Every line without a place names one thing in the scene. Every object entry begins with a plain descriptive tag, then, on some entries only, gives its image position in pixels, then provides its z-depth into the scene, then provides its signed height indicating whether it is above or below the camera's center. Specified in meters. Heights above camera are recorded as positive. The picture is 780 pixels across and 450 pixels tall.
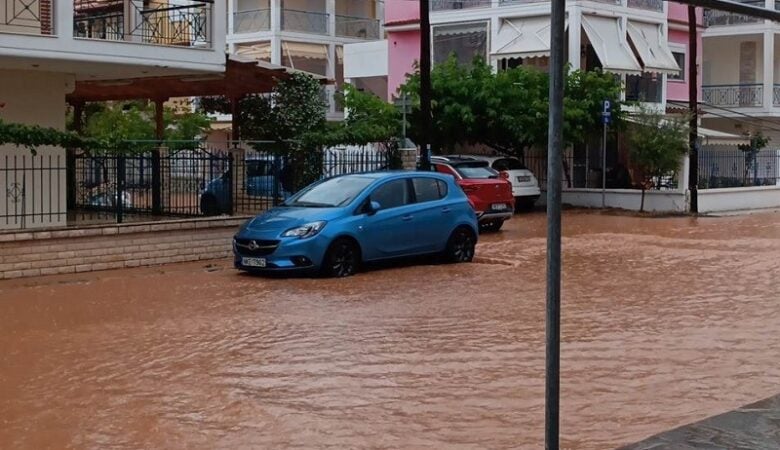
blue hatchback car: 15.99 -0.71
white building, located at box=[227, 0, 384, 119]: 47.97 +6.91
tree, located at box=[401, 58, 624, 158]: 30.84 +2.33
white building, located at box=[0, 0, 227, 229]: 18.36 +2.21
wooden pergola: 23.14 +2.21
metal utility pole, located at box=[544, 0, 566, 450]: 4.59 -0.02
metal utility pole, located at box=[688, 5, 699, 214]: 30.73 +1.41
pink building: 38.16 +5.26
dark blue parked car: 20.02 -0.10
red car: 24.14 -0.18
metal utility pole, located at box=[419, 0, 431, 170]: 25.06 +2.63
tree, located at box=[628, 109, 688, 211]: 30.84 +1.17
